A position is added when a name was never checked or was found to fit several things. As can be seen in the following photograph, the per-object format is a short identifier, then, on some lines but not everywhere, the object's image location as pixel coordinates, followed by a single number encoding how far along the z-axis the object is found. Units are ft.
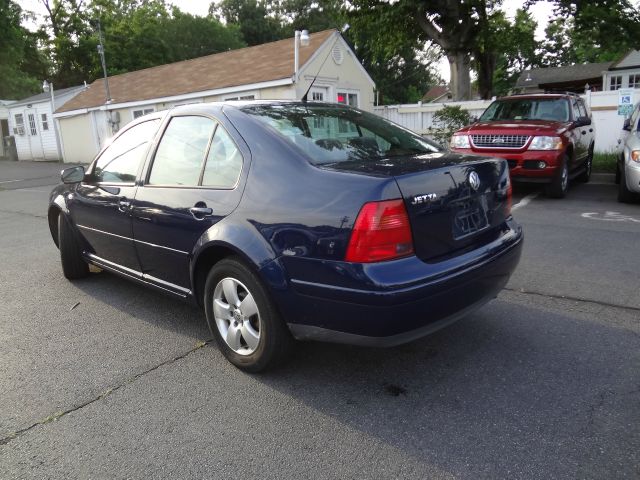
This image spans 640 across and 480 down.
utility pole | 75.59
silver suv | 23.94
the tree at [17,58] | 111.45
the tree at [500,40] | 53.48
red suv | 26.86
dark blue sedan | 8.29
